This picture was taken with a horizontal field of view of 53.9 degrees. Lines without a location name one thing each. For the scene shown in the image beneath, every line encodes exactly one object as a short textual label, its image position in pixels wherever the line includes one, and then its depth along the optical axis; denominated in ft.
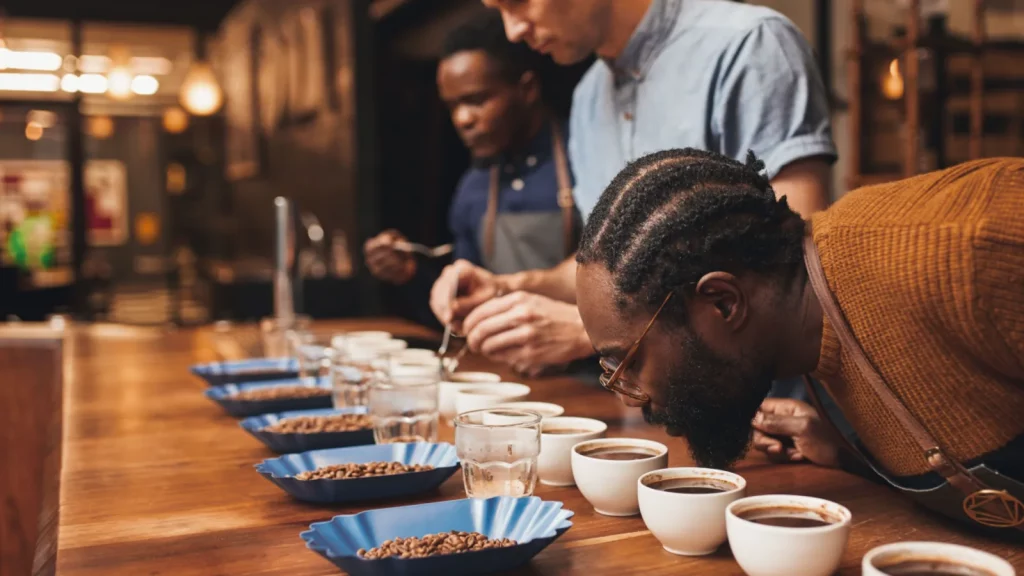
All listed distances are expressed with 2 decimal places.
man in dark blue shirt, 10.66
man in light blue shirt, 6.35
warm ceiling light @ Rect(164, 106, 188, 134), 34.60
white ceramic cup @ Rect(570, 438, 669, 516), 4.09
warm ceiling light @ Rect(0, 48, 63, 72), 28.22
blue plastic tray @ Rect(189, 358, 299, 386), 7.96
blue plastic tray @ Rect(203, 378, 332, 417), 6.53
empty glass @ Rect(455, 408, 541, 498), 4.23
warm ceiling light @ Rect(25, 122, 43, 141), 30.35
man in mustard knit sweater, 3.40
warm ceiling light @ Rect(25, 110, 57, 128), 28.68
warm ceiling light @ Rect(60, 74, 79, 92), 28.35
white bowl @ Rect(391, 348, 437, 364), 6.88
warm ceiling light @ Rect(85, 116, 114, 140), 33.19
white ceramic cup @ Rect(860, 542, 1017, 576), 2.92
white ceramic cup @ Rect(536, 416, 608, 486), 4.59
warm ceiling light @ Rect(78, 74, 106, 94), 28.64
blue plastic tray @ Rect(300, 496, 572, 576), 3.32
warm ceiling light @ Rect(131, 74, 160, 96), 32.58
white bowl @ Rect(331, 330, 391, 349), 8.10
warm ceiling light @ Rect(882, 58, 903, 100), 14.75
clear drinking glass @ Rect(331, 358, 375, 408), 6.26
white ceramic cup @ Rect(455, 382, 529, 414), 5.72
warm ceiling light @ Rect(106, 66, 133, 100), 27.43
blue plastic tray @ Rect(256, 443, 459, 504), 4.38
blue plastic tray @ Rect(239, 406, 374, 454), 5.35
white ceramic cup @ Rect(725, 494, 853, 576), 3.20
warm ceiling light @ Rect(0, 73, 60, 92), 28.30
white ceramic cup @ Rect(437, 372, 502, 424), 6.17
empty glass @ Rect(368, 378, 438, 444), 5.21
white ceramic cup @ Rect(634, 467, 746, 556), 3.56
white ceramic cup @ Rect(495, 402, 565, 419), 5.29
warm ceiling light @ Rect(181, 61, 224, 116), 25.30
